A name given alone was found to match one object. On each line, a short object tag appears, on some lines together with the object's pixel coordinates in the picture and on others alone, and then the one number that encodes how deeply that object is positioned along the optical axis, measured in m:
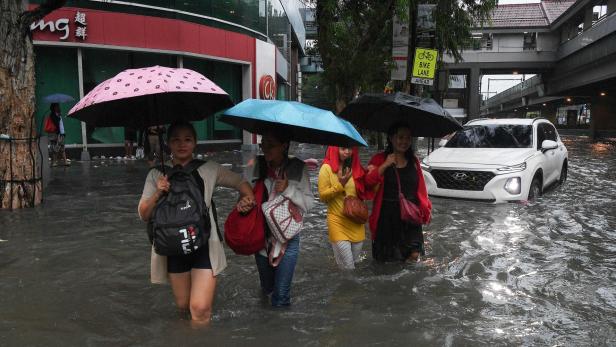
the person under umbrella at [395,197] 4.75
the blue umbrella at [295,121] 3.51
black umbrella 4.65
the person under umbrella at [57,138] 14.81
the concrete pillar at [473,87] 45.72
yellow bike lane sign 10.32
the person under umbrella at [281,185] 3.87
